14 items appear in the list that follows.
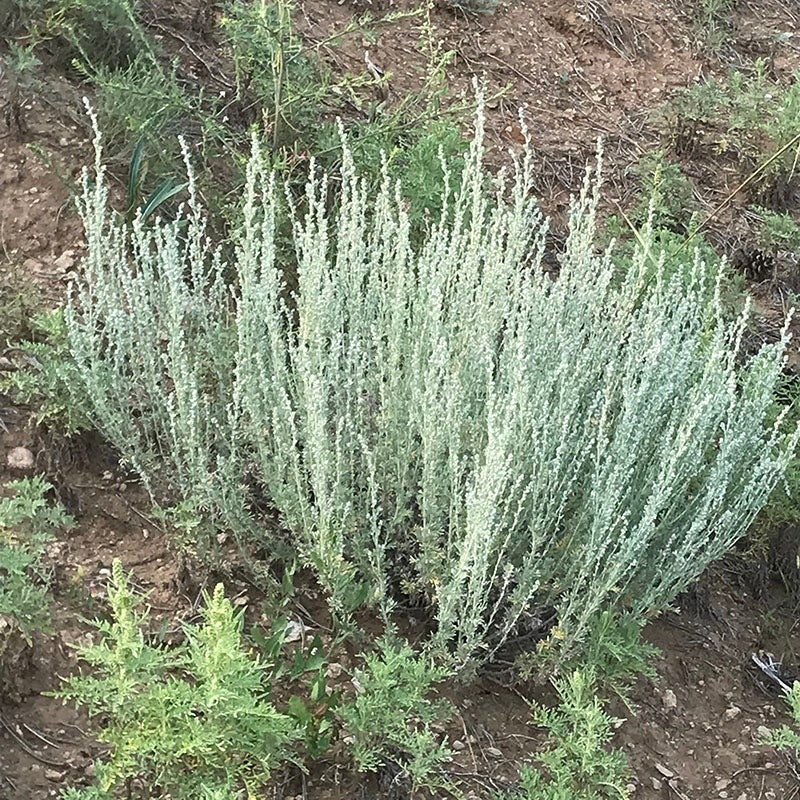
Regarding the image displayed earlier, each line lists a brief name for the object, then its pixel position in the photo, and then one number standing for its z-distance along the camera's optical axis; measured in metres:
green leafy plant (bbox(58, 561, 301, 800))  1.69
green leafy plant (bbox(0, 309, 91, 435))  2.47
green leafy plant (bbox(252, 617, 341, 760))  1.99
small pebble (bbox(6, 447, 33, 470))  2.48
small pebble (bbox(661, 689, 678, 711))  2.53
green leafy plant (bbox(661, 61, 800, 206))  4.54
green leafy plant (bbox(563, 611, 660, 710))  2.23
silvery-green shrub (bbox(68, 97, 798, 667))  2.17
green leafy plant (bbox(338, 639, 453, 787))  1.95
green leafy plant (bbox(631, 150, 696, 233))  4.14
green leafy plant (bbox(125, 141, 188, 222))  2.91
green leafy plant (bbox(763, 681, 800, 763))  2.17
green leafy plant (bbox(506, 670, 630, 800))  1.98
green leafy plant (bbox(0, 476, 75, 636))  1.98
